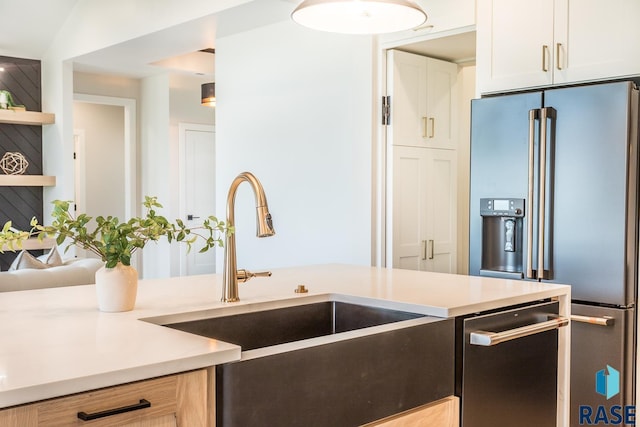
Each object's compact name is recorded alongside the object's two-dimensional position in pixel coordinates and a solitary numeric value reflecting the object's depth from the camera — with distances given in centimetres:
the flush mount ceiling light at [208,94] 636
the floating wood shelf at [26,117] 632
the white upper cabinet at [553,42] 283
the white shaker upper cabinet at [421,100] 398
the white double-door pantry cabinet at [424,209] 402
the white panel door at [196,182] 735
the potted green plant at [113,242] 169
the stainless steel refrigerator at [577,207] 275
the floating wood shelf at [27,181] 633
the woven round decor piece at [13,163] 659
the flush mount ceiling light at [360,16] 217
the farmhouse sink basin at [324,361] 137
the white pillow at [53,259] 334
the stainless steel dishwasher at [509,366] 187
